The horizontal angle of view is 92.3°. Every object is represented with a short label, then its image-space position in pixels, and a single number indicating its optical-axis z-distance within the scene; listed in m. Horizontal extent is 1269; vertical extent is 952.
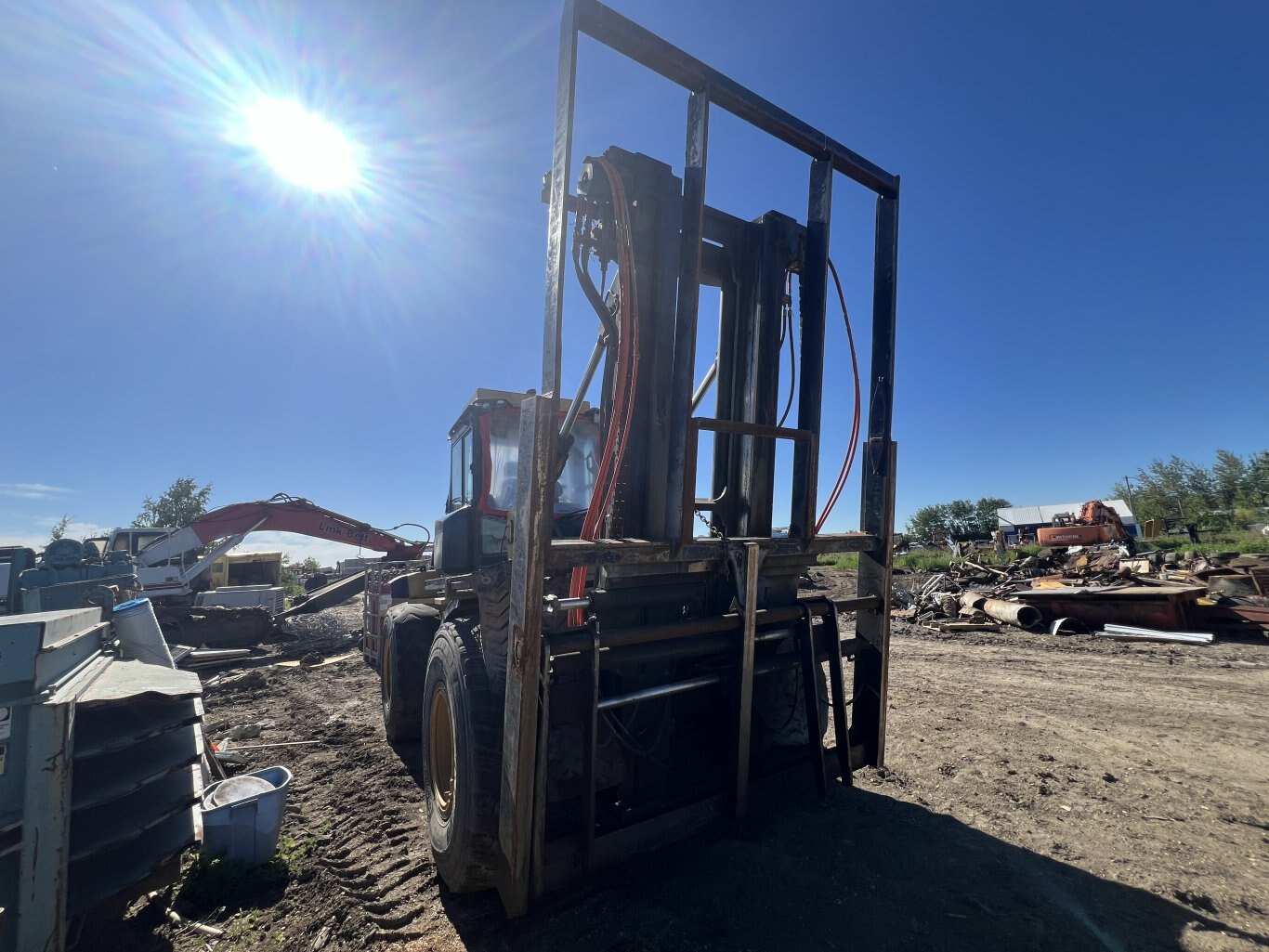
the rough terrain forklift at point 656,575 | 2.56
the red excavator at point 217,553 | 11.78
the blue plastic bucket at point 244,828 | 3.22
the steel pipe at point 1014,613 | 10.95
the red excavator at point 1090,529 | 21.28
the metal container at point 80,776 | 2.26
